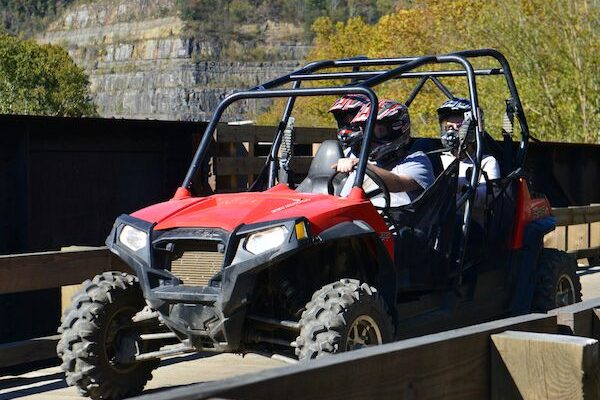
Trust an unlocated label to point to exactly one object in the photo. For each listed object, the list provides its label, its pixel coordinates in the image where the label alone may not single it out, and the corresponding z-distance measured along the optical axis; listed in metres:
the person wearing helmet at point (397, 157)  11.14
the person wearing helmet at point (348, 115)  10.87
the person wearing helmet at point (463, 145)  12.29
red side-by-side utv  9.28
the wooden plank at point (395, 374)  4.74
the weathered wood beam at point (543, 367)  5.99
